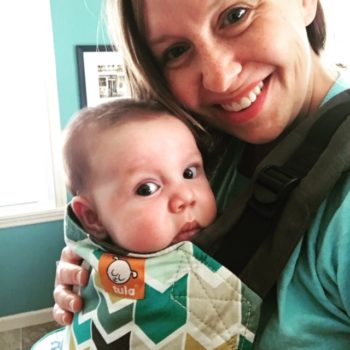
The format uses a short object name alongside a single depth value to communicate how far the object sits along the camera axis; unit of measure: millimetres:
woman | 584
